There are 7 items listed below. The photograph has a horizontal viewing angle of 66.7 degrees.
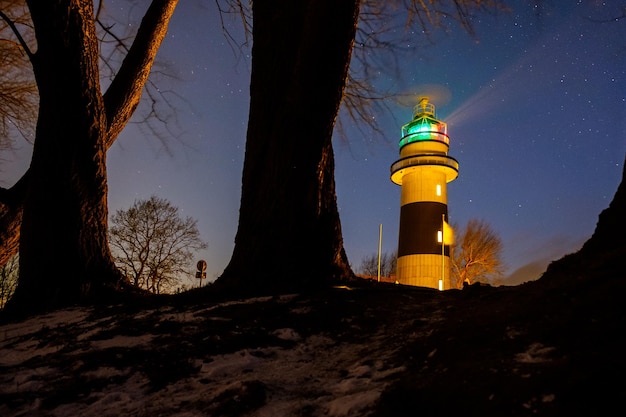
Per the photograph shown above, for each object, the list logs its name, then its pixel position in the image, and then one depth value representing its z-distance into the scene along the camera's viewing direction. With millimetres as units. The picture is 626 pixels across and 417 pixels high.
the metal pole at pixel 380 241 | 22203
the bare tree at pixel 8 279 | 19061
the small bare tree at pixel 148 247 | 25391
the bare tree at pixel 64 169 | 5422
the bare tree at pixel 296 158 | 4949
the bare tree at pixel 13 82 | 8977
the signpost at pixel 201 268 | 18062
